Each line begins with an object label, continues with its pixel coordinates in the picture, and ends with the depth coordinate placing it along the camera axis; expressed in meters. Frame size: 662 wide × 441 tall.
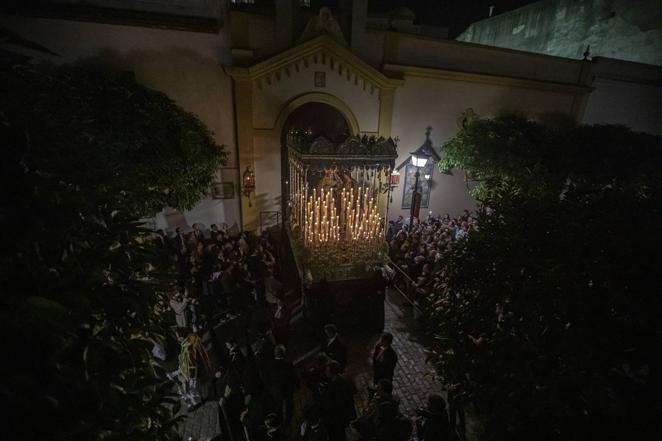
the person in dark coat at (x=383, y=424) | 4.04
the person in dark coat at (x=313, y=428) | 4.21
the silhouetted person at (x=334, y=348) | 5.87
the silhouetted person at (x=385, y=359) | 5.79
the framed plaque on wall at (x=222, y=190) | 12.27
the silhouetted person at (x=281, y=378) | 5.22
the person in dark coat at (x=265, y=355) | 5.38
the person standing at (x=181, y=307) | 6.93
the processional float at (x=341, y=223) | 8.40
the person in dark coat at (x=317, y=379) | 5.38
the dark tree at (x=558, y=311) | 2.66
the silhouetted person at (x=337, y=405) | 4.76
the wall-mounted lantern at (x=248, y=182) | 12.33
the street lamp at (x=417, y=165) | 10.52
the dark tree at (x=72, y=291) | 1.58
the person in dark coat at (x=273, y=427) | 4.29
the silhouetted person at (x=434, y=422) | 4.29
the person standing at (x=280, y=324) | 6.95
